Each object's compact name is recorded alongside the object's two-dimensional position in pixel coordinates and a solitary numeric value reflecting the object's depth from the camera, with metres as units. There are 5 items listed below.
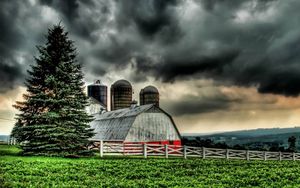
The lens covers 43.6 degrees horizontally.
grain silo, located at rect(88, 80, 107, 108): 85.38
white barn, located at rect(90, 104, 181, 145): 46.16
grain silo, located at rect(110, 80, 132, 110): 76.81
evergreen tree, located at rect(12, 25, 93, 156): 31.05
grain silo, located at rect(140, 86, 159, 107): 78.19
